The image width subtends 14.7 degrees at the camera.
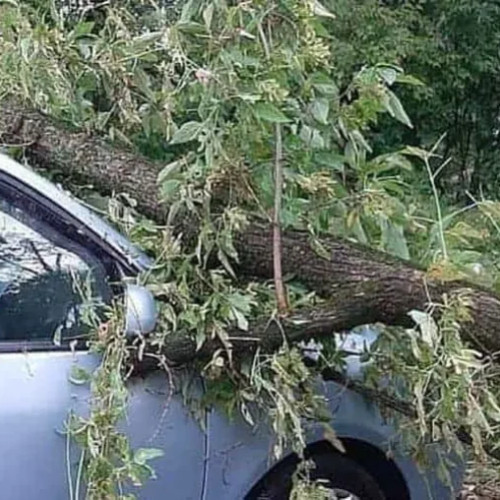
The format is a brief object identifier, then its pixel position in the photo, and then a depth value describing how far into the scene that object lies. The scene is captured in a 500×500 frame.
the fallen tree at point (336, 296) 4.65
